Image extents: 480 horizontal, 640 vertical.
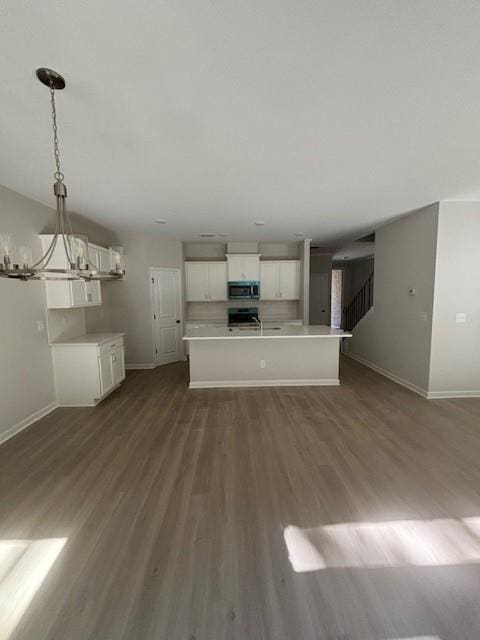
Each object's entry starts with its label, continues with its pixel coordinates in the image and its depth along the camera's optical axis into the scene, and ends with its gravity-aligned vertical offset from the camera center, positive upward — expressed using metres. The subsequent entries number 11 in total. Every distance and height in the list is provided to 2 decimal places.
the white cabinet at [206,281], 5.96 +0.37
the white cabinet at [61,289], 3.31 +0.12
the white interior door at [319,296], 7.97 -0.03
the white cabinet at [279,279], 6.05 +0.41
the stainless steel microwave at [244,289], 5.91 +0.17
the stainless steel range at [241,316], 6.09 -0.47
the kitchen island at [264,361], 4.22 -1.09
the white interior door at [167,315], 5.42 -0.39
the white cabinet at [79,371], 3.53 -1.03
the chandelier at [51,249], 1.40 +0.26
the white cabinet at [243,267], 5.89 +0.68
